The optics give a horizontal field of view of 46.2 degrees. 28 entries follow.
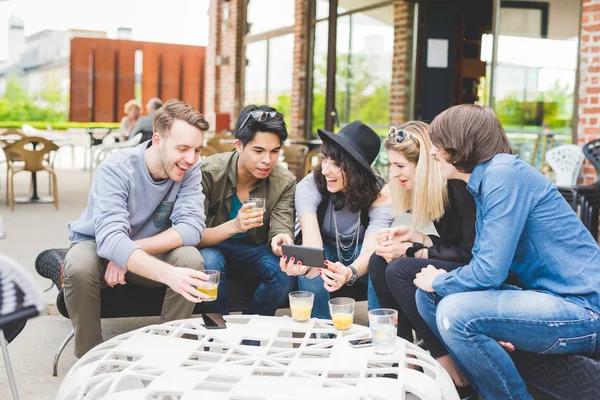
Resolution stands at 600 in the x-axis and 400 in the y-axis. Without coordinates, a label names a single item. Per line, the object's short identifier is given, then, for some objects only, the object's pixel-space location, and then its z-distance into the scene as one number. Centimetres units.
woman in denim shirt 225
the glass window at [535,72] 618
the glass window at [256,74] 1296
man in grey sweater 282
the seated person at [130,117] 1202
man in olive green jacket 323
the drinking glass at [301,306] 239
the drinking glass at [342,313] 229
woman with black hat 312
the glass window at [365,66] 920
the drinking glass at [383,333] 209
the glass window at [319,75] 1070
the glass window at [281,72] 1177
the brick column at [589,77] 559
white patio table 176
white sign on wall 861
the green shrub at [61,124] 1905
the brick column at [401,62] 873
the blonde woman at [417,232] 283
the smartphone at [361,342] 220
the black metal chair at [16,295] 189
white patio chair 564
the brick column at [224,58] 1377
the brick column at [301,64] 1114
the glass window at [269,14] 1180
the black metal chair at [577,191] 482
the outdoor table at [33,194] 873
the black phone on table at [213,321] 232
